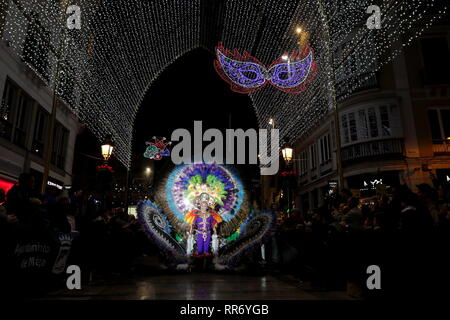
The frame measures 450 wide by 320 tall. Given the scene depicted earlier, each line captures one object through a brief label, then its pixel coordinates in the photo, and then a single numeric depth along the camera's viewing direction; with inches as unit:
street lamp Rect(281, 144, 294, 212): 468.4
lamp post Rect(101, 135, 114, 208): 449.1
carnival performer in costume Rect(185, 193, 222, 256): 386.0
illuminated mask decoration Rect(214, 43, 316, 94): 443.8
